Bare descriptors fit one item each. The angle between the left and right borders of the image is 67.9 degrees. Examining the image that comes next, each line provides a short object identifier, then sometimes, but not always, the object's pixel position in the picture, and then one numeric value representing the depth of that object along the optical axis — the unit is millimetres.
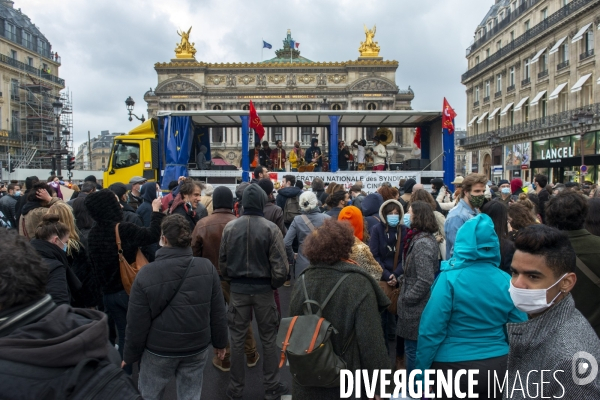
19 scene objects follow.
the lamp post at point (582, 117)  20547
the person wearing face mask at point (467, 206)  4676
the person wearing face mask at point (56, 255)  3301
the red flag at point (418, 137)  16019
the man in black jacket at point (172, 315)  3174
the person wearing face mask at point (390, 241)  4652
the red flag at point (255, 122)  13555
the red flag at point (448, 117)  12938
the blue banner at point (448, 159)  13102
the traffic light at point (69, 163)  24214
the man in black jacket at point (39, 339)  1365
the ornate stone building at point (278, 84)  57906
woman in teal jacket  2791
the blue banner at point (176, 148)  13643
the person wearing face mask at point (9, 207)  8742
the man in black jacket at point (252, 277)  4148
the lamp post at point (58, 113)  19203
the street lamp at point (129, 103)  19125
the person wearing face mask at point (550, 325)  1756
